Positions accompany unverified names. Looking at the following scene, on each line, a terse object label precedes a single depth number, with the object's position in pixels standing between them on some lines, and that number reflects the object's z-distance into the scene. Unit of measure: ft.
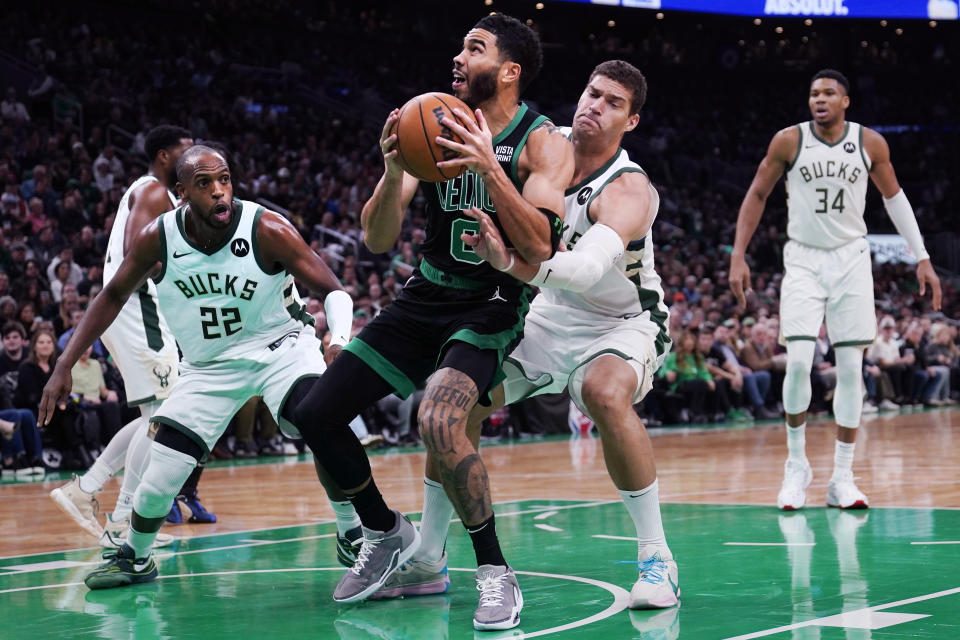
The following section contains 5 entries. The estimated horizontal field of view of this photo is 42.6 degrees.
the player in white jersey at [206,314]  17.51
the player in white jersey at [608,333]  15.40
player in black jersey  14.42
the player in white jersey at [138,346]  22.11
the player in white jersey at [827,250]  24.34
